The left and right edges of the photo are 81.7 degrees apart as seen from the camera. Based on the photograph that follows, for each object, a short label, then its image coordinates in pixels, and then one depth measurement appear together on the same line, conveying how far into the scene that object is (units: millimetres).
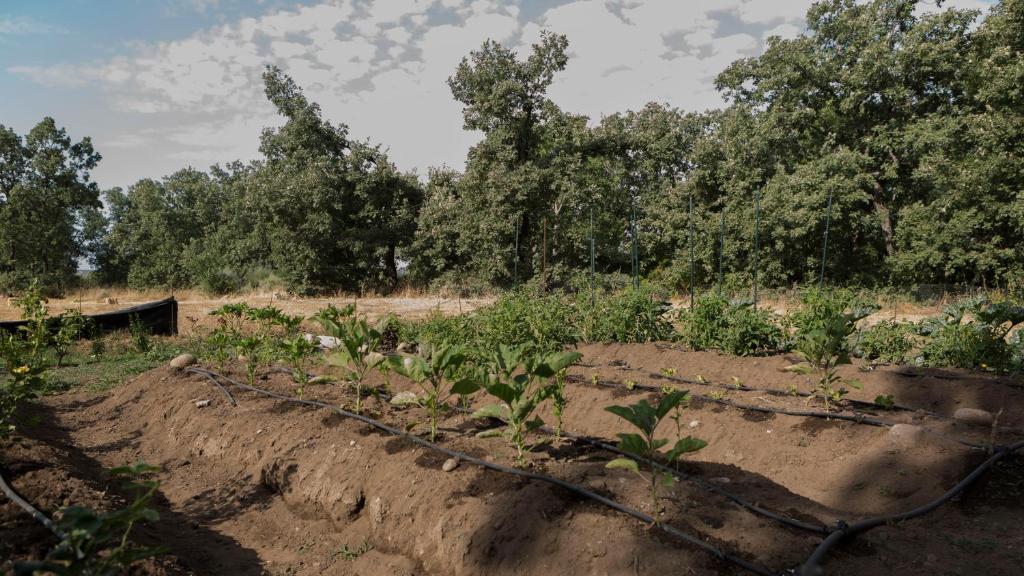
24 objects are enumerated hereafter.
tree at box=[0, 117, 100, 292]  21797
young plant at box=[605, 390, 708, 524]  2699
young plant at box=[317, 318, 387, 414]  4777
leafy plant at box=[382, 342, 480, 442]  3945
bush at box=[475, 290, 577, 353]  7289
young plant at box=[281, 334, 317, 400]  5480
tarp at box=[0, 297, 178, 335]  10797
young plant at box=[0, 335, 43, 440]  3838
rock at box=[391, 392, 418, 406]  4301
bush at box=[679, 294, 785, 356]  6668
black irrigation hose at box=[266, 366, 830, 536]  2701
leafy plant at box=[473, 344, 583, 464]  3373
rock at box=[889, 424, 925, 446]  4109
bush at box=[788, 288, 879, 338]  5375
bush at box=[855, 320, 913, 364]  6367
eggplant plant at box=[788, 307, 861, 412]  4680
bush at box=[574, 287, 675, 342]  7855
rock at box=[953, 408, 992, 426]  4461
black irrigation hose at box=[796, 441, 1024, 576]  2365
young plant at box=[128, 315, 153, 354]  10164
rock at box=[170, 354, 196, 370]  7214
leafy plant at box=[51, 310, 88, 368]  7439
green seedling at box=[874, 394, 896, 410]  4707
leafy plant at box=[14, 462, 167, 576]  1615
